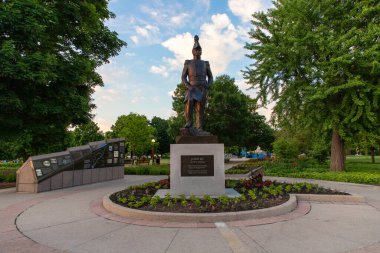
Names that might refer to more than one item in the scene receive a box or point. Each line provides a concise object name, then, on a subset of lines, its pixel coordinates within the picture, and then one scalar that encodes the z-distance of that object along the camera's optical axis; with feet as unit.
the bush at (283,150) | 89.81
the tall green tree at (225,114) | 121.29
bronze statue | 30.81
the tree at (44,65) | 34.35
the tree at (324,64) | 49.47
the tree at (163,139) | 238.68
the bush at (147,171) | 64.95
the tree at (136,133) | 137.80
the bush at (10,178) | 48.08
